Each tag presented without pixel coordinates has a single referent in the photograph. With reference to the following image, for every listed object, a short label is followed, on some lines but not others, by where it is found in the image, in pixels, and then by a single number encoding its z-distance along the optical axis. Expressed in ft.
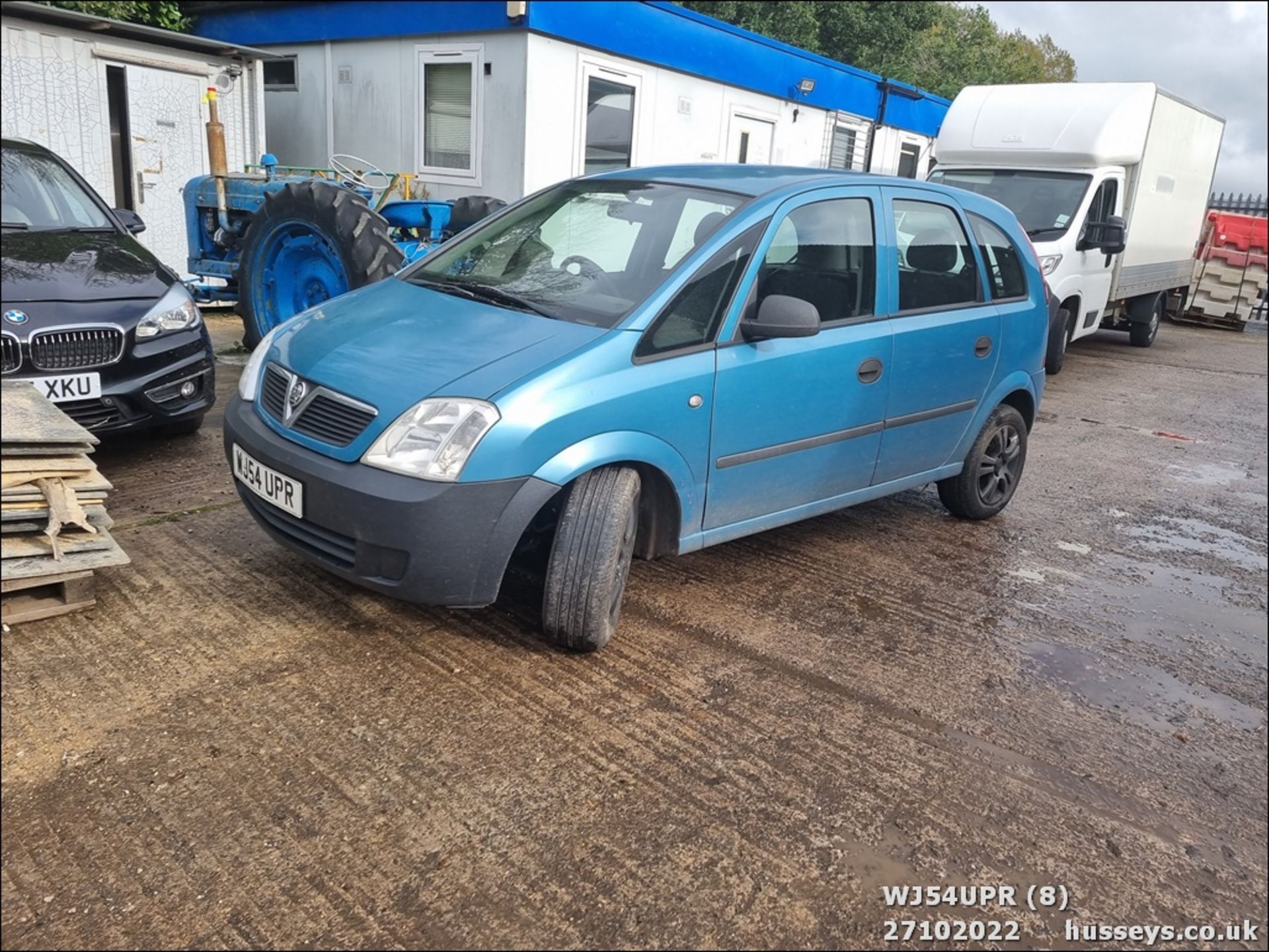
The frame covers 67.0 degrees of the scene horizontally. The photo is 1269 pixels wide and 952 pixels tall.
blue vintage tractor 20.42
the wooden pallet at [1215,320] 52.24
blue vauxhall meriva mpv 10.02
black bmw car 14.53
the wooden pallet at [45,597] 10.59
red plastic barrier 50.11
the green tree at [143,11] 38.55
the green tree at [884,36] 76.69
